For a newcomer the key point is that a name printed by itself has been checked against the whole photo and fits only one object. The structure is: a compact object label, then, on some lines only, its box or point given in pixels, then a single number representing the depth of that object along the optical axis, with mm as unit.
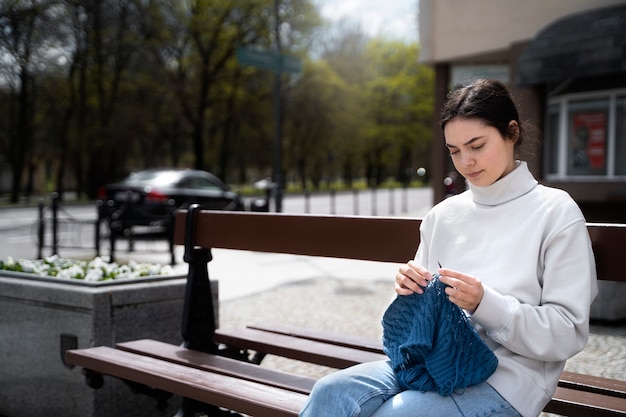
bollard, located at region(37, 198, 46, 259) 11102
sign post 12352
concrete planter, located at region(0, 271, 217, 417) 3551
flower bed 3918
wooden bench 2402
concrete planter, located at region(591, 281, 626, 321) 5938
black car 13656
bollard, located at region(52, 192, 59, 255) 10844
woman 1841
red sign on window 14383
